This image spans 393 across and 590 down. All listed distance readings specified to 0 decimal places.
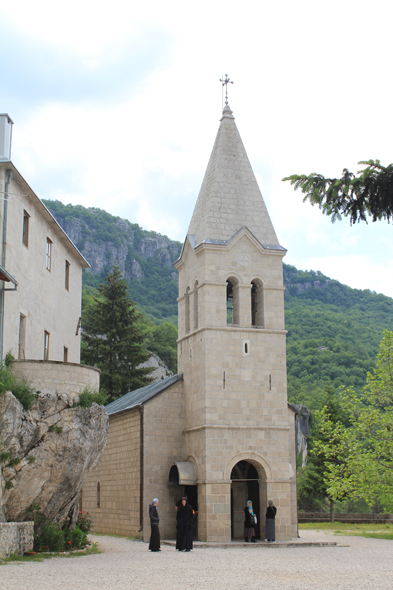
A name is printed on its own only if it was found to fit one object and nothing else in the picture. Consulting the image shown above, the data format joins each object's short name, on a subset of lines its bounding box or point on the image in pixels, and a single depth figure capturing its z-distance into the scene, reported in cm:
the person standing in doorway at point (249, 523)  2488
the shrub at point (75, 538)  1914
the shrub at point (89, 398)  1969
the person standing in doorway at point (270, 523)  2497
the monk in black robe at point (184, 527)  2133
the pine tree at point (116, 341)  5541
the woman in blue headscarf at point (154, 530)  2100
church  2622
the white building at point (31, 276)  2095
